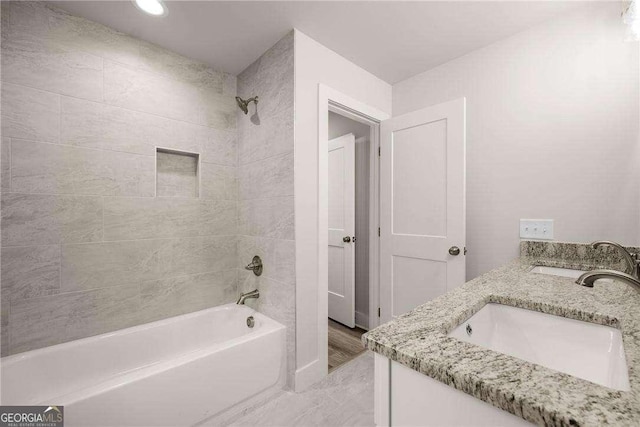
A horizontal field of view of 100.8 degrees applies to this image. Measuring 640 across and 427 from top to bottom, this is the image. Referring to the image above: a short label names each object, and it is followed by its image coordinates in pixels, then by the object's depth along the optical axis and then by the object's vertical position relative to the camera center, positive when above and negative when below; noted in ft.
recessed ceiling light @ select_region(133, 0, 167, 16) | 4.66 +3.67
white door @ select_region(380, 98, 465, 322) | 6.27 +0.11
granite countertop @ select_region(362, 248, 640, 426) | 1.31 -0.97
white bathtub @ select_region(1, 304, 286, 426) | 3.89 -2.95
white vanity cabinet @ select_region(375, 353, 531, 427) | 1.55 -1.27
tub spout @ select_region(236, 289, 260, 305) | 6.44 -2.13
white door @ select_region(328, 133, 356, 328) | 9.11 -0.64
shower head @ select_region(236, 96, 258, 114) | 6.78 +2.81
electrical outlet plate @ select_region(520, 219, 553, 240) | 5.64 -0.41
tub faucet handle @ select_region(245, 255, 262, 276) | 6.78 -1.43
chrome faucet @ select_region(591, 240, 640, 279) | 3.63 -0.74
